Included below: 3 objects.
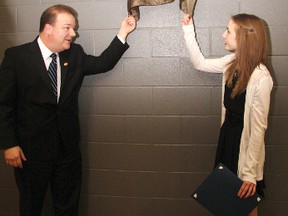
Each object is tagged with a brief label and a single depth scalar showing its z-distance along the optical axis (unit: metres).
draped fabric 1.91
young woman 1.56
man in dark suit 1.75
